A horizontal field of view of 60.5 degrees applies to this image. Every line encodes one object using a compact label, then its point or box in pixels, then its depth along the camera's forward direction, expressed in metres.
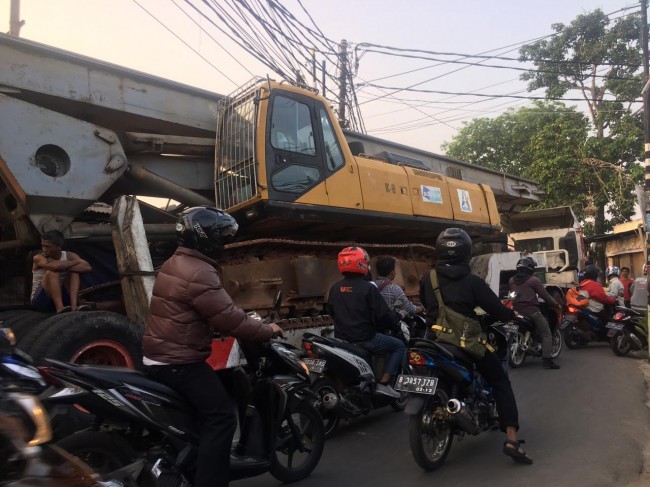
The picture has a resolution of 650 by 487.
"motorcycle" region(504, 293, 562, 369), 8.59
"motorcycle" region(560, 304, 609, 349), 9.84
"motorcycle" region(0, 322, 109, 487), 2.21
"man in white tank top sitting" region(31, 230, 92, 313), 5.51
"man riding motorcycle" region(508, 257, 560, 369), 8.48
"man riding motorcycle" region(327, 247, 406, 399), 5.20
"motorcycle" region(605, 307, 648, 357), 9.30
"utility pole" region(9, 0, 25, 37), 10.29
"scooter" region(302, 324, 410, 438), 4.87
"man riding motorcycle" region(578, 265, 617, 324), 9.75
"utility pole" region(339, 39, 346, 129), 15.89
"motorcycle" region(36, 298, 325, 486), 2.78
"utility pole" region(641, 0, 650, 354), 8.45
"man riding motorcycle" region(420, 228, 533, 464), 4.29
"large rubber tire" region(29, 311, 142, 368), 4.58
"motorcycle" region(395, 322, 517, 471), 4.10
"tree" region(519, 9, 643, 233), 21.38
